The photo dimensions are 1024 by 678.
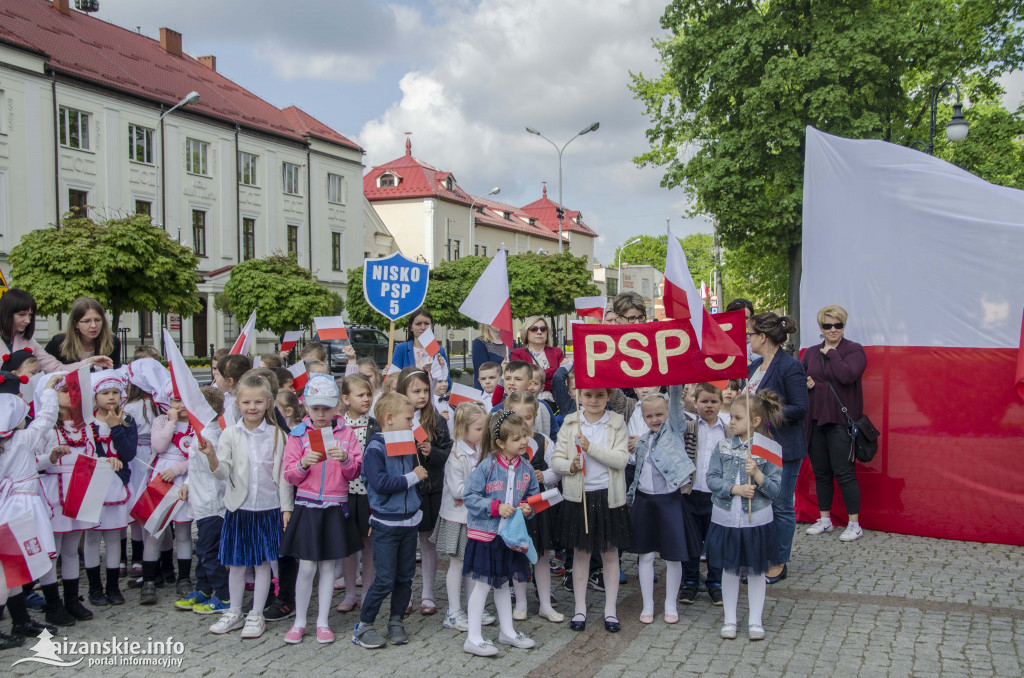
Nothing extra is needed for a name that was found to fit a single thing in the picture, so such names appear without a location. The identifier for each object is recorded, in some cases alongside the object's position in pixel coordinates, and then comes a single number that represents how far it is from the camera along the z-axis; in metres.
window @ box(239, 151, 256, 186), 40.16
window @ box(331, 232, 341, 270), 46.44
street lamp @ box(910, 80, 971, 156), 16.88
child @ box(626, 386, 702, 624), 5.09
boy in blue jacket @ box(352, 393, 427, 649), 4.74
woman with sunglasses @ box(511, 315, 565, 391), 6.89
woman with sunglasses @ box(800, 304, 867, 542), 7.11
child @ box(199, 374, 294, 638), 4.99
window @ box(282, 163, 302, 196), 43.22
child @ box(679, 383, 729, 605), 5.50
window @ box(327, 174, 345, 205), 46.13
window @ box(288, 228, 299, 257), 43.47
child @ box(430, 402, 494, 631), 5.12
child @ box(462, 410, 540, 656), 4.72
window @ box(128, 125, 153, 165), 34.25
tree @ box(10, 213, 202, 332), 19.09
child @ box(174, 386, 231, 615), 5.31
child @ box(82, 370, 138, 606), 5.49
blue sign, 8.67
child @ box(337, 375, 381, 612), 5.15
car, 29.78
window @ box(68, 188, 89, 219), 31.55
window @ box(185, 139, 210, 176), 37.00
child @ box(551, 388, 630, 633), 5.03
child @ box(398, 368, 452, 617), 5.19
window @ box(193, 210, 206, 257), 37.66
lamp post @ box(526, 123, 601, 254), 39.91
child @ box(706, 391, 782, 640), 4.84
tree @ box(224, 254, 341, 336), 28.84
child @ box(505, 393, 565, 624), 5.18
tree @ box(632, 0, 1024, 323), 20.64
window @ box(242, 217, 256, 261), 40.59
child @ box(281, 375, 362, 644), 4.81
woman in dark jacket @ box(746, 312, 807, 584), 6.03
